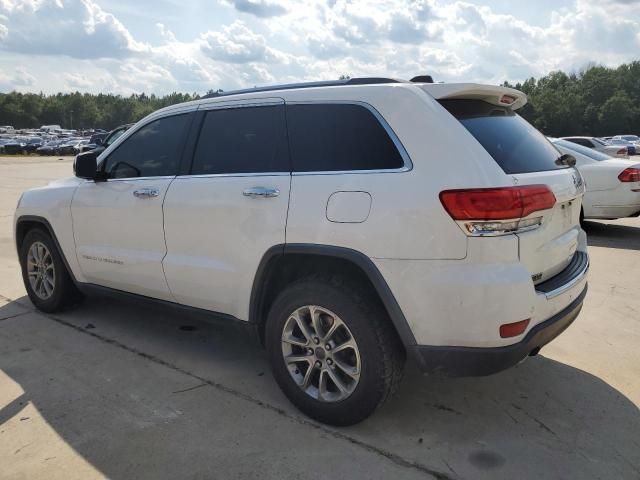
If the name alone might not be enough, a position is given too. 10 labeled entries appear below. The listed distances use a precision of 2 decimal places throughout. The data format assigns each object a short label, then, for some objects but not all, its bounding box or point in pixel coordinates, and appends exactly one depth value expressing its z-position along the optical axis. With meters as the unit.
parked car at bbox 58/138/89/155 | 47.72
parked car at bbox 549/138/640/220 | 8.06
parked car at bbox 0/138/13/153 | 51.11
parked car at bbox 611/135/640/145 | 47.10
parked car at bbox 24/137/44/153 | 51.28
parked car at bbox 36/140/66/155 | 48.09
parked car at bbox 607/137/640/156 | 28.30
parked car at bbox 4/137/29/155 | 50.66
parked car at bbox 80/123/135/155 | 13.39
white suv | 2.64
